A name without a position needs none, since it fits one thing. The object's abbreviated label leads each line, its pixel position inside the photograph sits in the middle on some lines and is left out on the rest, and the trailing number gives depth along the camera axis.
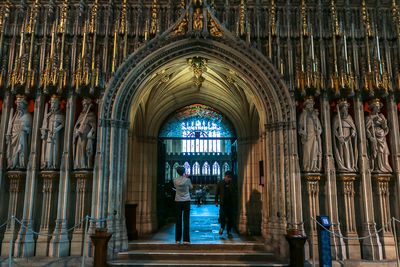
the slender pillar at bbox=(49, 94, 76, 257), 8.14
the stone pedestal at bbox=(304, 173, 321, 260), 8.41
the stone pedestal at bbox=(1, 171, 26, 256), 8.51
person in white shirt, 8.40
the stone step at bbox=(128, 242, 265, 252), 8.49
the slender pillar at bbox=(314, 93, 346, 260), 8.23
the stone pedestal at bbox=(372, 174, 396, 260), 8.35
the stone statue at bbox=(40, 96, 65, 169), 8.54
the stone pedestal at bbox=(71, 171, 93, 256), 8.37
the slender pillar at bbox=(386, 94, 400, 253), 8.59
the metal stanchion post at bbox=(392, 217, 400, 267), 7.70
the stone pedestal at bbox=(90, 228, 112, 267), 6.98
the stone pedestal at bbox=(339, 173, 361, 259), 8.26
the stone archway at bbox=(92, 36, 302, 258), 8.45
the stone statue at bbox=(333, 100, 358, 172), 8.60
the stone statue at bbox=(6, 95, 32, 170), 8.55
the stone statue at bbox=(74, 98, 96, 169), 8.52
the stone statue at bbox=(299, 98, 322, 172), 8.53
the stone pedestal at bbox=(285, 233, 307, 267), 6.88
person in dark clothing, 9.73
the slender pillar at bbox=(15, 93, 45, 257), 8.19
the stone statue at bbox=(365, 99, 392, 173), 8.67
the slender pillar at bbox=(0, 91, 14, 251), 8.59
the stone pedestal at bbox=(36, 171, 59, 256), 8.27
